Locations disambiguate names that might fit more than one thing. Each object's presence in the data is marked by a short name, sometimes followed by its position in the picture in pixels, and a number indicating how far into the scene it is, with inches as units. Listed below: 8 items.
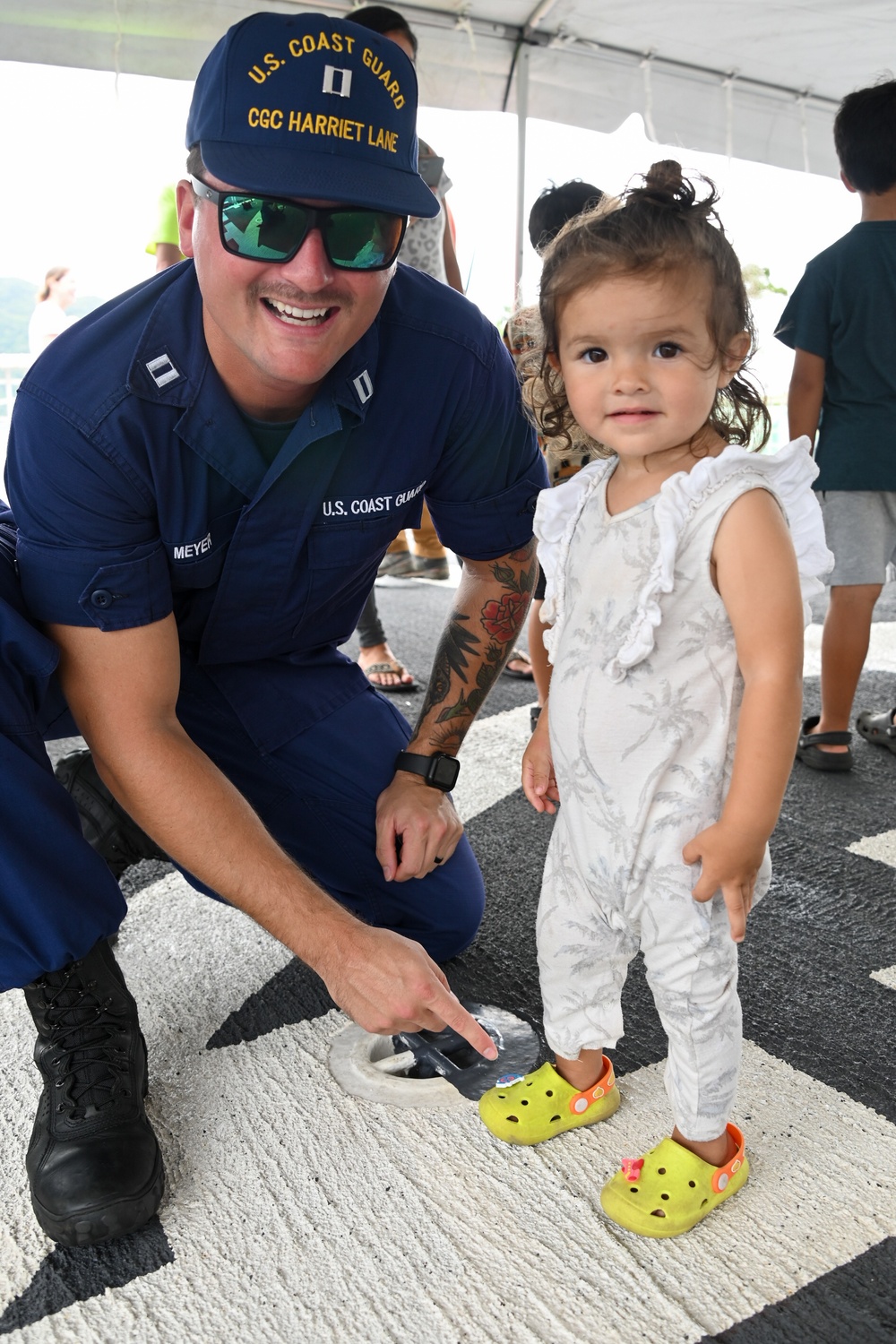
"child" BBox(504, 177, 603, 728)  62.9
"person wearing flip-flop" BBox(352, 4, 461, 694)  92.2
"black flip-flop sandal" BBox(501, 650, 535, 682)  103.0
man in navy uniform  38.6
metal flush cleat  44.1
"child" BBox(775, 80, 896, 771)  80.7
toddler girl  33.6
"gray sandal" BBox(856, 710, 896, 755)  84.4
